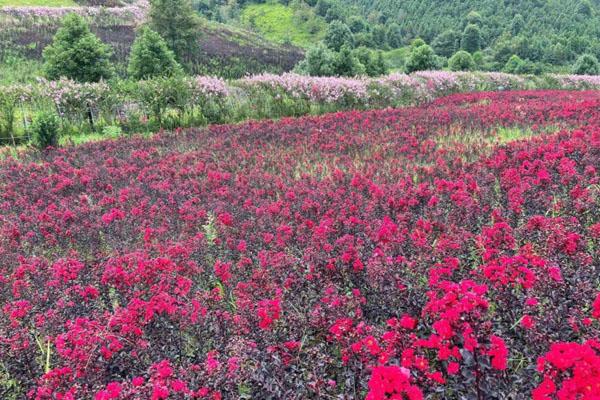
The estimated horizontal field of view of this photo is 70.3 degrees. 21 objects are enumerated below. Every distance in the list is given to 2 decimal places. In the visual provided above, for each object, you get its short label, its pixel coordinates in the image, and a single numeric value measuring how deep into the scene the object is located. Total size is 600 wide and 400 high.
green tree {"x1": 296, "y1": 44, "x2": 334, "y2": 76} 24.05
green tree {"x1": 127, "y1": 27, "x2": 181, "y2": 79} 22.84
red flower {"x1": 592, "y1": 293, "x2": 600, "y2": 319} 2.44
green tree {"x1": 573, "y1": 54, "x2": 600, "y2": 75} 41.22
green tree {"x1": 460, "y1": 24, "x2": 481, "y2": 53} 80.19
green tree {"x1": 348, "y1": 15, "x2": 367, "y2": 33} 86.75
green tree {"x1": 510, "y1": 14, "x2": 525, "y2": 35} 88.44
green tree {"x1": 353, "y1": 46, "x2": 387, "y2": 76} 30.73
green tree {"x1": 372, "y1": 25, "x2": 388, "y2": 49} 84.35
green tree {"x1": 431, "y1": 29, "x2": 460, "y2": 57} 82.44
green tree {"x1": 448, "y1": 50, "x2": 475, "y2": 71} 41.84
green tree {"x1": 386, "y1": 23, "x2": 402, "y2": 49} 86.86
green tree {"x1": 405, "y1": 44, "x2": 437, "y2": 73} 30.77
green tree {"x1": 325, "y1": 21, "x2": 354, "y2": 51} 53.91
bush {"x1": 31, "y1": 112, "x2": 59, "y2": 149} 12.29
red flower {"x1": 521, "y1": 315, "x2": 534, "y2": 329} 2.54
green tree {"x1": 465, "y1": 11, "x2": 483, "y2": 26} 90.94
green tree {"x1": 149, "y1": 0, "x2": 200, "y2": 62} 35.53
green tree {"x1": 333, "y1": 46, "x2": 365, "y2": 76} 24.33
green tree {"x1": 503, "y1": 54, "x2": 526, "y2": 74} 59.41
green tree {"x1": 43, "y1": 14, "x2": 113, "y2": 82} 19.84
